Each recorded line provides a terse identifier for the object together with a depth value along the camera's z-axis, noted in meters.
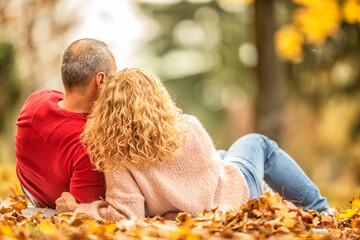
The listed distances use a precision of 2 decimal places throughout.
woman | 5.85
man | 6.09
